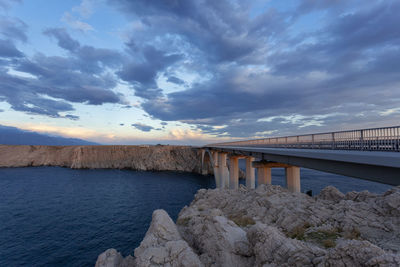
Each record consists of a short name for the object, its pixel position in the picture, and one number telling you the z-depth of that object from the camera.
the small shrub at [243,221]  13.31
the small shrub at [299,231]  10.01
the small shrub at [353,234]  9.19
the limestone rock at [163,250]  7.36
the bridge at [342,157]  9.17
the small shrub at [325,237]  8.84
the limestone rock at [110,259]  8.62
